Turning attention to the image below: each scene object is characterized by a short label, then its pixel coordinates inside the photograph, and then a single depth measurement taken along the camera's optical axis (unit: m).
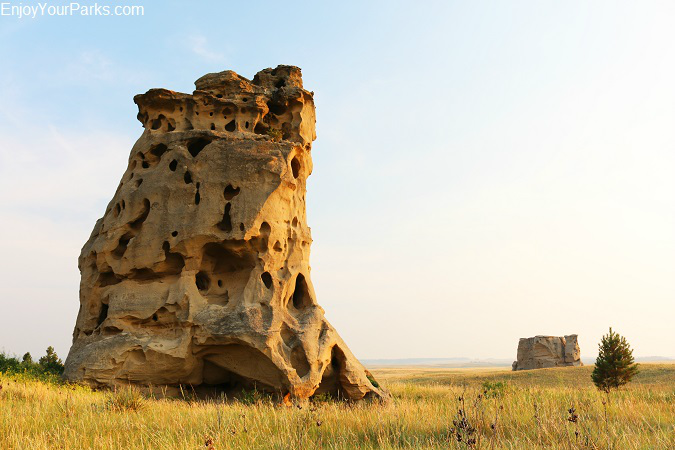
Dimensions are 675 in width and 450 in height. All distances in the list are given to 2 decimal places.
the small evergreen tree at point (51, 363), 19.05
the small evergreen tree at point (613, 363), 25.83
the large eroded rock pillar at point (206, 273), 15.62
